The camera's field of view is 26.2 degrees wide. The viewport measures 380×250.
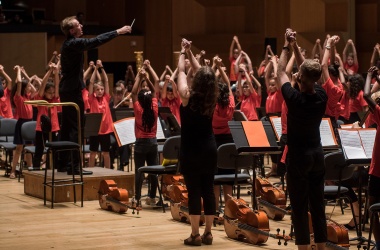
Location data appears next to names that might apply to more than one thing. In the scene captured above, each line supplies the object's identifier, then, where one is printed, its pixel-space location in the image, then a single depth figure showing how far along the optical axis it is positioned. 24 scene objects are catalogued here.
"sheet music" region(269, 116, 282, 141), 9.58
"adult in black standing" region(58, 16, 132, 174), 9.70
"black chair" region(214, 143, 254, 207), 8.84
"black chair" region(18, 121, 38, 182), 12.50
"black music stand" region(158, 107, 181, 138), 11.25
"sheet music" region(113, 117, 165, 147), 10.59
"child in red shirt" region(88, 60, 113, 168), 12.47
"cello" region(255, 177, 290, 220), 9.01
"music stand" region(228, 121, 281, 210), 8.37
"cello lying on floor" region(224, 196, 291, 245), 7.66
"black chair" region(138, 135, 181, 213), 9.53
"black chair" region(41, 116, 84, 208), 9.73
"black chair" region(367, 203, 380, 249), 6.53
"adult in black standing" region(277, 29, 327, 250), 6.20
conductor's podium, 10.29
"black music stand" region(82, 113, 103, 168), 11.98
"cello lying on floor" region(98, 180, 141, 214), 9.52
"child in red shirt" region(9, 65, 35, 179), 12.83
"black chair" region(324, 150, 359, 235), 7.87
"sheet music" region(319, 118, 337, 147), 8.46
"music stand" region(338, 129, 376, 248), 7.60
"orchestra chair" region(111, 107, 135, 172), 11.89
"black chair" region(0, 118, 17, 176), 13.52
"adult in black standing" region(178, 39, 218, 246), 7.35
